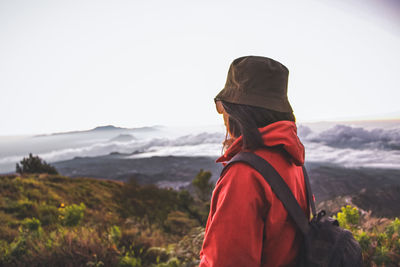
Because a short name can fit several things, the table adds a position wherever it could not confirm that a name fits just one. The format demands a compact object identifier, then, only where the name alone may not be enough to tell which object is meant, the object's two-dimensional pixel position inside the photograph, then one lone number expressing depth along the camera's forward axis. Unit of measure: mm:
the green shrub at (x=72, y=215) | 4801
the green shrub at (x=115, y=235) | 4366
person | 998
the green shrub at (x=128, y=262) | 3705
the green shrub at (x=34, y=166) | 21153
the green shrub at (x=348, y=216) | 3637
